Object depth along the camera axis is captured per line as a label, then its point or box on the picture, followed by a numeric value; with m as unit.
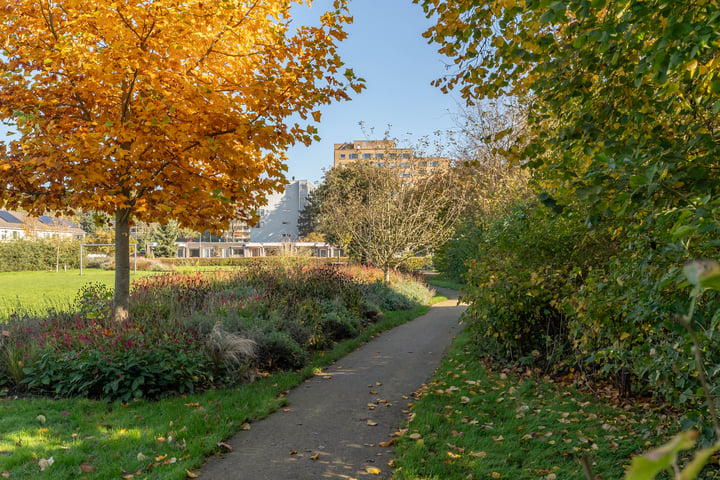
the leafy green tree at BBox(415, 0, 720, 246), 2.74
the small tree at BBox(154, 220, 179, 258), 54.88
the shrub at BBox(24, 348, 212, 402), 6.03
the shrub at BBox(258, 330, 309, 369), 7.65
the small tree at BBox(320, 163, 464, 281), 18.98
